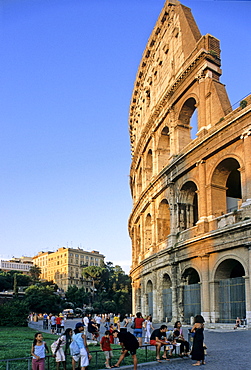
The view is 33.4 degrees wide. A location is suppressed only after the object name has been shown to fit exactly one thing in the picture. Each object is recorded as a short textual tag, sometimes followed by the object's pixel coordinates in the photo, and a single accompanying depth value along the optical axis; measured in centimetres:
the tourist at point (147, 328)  1708
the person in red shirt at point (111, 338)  1196
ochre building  12912
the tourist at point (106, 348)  1101
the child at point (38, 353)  913
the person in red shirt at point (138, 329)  1539
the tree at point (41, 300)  6400
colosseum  2181
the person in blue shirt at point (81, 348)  970
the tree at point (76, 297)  7954
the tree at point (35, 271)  12801
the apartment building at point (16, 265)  14562
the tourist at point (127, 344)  1044
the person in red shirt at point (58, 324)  2462
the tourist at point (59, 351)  1017
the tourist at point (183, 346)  1255
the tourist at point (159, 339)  1196
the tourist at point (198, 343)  1095
